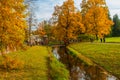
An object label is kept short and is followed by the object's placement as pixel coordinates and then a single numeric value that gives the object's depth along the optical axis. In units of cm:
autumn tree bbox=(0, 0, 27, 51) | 749
